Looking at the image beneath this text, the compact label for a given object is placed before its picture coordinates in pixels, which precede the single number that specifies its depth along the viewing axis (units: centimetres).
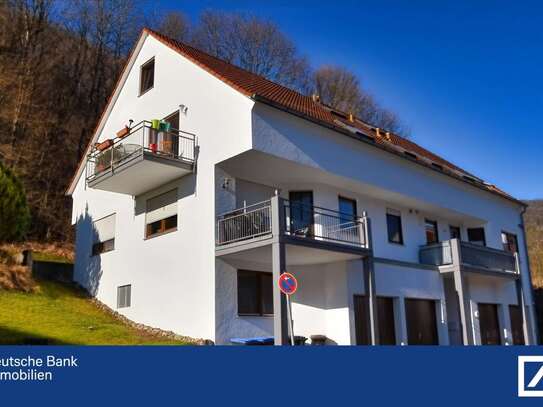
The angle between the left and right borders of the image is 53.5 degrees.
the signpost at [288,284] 1201
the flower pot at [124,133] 1843
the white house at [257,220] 1579
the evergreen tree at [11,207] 1905
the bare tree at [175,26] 3781
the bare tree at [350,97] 4269
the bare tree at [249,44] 3878
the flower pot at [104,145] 1814
